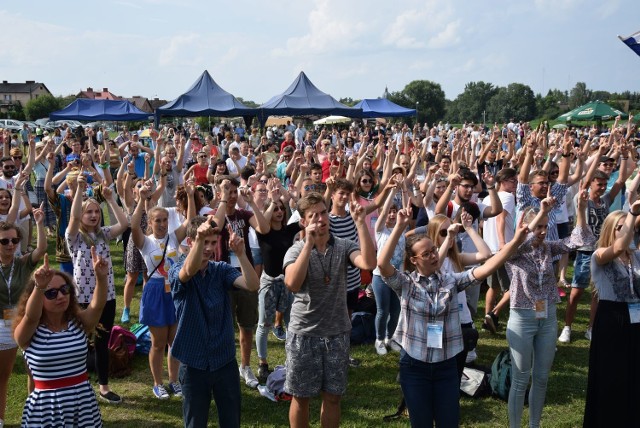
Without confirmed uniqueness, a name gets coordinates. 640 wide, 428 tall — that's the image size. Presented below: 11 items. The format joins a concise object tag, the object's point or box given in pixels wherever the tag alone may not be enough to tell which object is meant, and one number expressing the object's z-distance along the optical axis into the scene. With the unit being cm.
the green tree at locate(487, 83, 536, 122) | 9751
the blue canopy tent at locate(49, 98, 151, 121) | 2512
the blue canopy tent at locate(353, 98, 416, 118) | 2786
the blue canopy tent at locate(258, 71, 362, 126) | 2278
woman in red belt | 324
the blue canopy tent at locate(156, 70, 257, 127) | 2164
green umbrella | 2623
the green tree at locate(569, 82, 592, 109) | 9957
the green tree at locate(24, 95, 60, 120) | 6869
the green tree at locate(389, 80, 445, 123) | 9994
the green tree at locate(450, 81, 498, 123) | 11500
